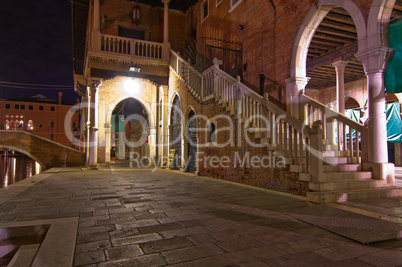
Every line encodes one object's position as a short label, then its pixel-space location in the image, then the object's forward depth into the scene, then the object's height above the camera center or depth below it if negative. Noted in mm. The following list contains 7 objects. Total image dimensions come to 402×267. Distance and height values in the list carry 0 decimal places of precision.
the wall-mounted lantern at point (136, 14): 15945 +7761
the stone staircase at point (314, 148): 5484 -43
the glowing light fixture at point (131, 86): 16438 +3666
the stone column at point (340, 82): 10047 +2410
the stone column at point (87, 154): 15828 -403
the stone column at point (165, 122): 15492 +1438
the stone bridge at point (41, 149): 17172 -96
